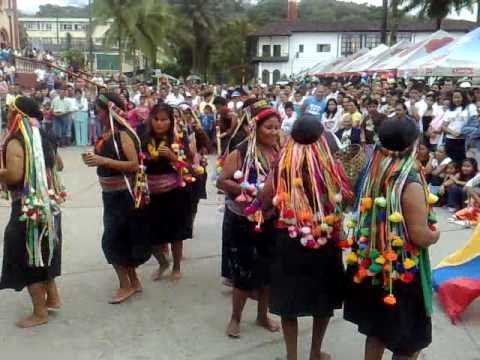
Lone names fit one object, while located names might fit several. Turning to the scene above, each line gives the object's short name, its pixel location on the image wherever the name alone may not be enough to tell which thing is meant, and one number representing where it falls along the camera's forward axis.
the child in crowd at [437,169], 8.65
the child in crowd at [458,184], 7.94
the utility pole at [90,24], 35.90
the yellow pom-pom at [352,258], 3.08
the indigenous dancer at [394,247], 2.85
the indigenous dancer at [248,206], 3.76
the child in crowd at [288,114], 11.62
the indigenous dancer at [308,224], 3.16
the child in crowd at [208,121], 13.32
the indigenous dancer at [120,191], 4.38
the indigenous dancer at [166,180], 4.86
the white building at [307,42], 64.88
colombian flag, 4.20
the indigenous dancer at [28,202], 3.95
